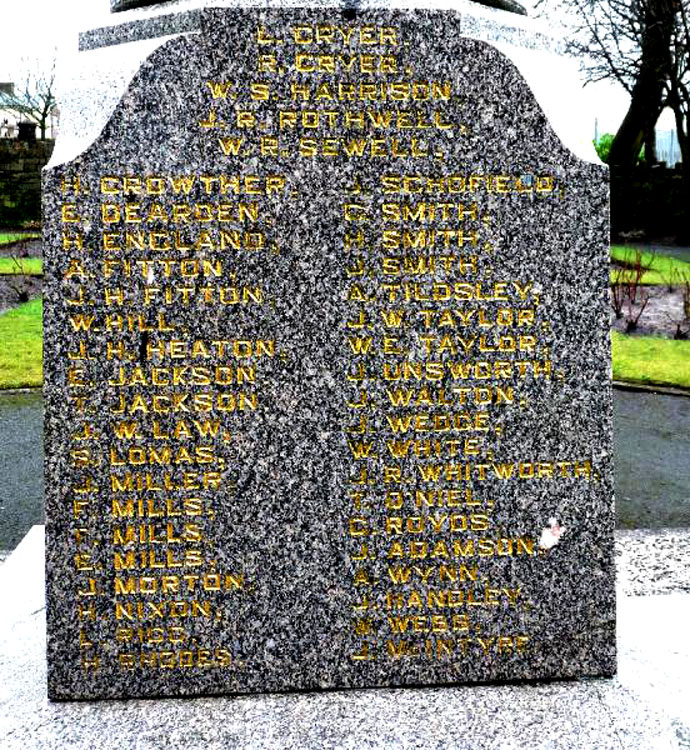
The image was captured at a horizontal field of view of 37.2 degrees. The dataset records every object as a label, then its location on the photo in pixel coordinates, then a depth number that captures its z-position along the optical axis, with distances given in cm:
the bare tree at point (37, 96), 4981
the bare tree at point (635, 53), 2625
